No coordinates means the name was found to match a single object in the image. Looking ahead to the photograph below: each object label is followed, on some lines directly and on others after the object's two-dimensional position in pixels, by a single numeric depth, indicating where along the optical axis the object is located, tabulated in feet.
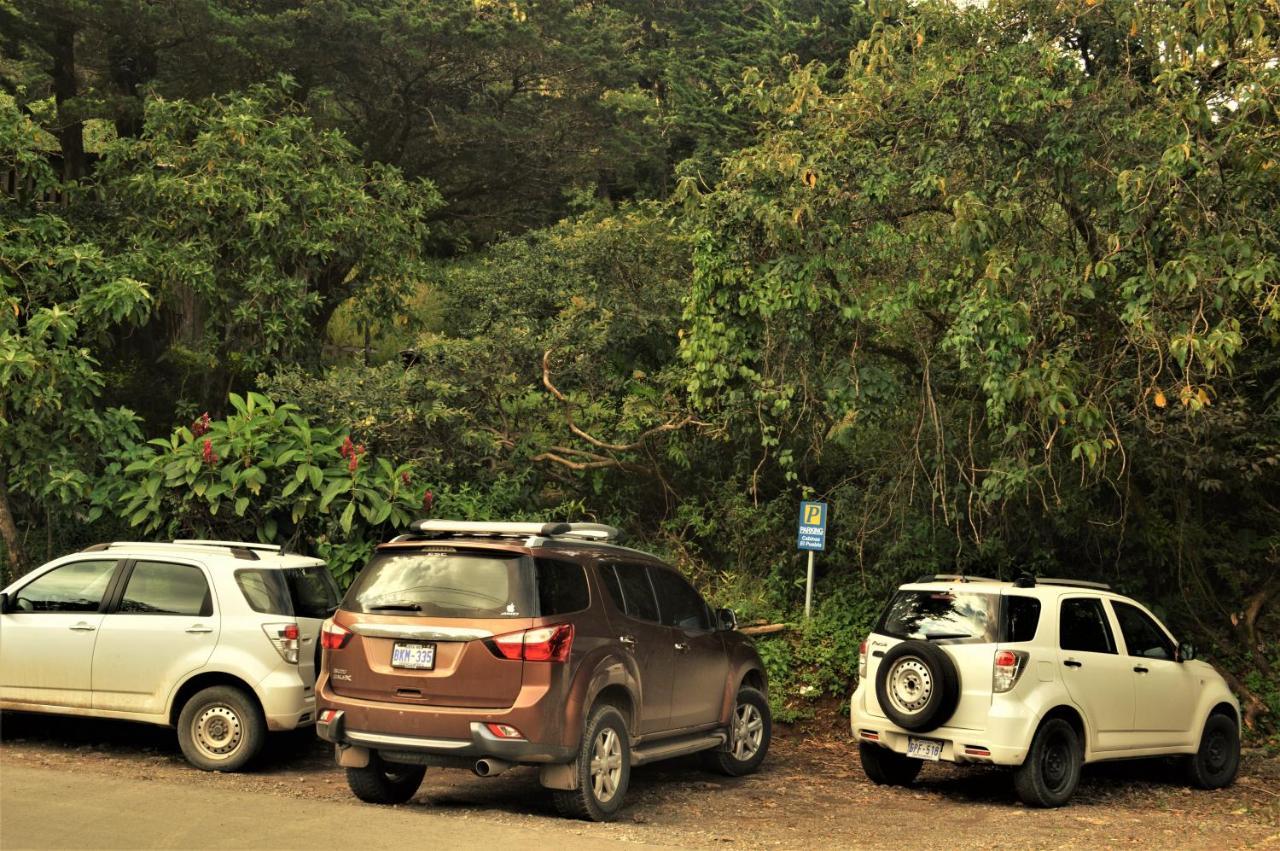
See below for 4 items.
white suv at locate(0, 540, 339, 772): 31.48
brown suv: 25.89
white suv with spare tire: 31.01
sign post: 45.60
